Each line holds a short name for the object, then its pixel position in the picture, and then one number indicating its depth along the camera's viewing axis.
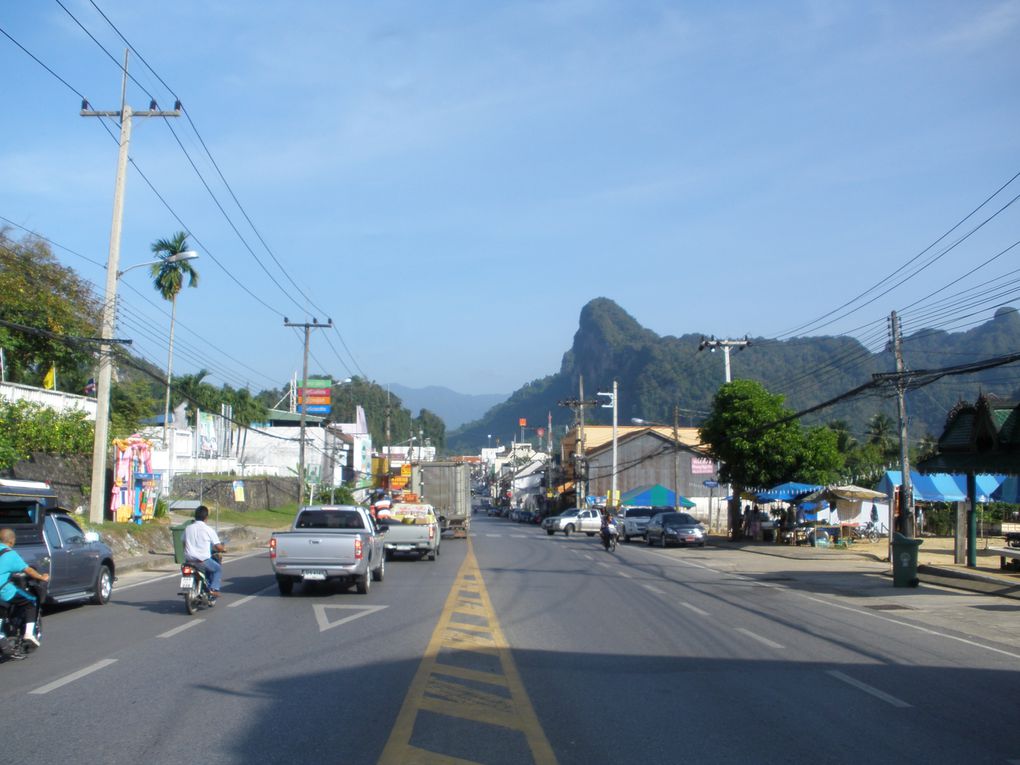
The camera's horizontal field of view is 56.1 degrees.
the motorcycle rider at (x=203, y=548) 16.02
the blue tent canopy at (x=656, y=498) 70.94
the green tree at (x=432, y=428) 181.12
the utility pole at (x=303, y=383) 50.88
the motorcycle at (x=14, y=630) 11.23
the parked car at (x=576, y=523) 61.03
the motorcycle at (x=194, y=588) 15.72
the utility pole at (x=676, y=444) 54.55
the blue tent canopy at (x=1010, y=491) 38.19
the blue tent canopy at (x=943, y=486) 43.72
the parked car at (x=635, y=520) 50.62
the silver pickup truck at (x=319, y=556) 18.41
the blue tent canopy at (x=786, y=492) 42.16
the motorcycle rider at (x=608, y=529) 37.75
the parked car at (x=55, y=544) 14.72
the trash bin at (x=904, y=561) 23.27
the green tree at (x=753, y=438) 43.69
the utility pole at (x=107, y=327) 25.20
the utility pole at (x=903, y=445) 27.33
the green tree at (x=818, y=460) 43.97
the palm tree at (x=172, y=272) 67.38
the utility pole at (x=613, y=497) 68.94
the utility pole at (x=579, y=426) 78.45
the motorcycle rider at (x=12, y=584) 11.23
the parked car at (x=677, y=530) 42.34
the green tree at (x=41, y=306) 35.81
